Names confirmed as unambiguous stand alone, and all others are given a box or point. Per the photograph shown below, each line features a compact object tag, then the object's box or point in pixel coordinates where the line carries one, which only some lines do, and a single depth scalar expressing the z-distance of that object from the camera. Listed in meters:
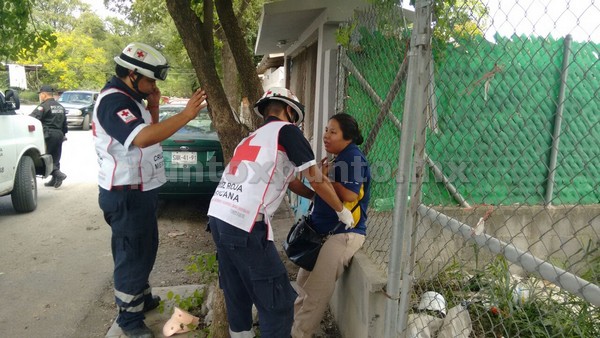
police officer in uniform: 7.90
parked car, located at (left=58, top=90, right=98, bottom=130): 17.50
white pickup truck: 5.79
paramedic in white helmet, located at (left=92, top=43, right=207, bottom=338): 2.70
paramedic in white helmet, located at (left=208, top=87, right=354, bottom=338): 2.31
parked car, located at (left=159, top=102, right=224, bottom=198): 5.89
